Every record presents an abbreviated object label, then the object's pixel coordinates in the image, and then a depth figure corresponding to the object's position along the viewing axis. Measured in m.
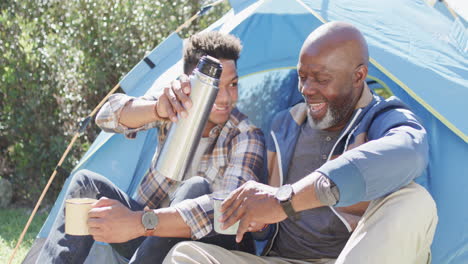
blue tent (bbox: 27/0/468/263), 2.15
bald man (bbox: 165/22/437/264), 1.65
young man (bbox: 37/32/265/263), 1.96
